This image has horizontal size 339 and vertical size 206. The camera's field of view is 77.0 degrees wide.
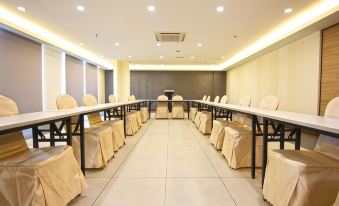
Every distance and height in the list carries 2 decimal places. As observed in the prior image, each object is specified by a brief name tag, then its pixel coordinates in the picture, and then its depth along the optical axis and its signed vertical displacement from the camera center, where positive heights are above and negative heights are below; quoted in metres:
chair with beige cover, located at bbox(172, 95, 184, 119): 8.71 -0.77
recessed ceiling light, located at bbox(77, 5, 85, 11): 4.13 +1.67
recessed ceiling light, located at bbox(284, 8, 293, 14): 4.26 +1.69
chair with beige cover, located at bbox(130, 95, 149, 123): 7.44 -0.77
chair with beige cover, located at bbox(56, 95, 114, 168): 2.74 -0.70
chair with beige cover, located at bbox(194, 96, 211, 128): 6.15 -0.79
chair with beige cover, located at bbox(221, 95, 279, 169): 2.77 -0.72
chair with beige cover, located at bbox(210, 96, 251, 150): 3.61 -0.64
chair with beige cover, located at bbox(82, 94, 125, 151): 3.58 -0.55
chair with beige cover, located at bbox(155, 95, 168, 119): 8.76 -0.78
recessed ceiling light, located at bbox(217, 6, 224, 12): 4.16 +1.68
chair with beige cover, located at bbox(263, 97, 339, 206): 1.40 -0.57
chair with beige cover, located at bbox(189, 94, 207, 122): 7.55 -0.70
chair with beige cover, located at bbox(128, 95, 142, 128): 6.25 -0.58
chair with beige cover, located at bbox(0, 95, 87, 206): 1.45 -0.58
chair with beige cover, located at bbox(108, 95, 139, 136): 5.12 -0.74
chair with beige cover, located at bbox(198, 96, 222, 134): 5.23 -0.75
